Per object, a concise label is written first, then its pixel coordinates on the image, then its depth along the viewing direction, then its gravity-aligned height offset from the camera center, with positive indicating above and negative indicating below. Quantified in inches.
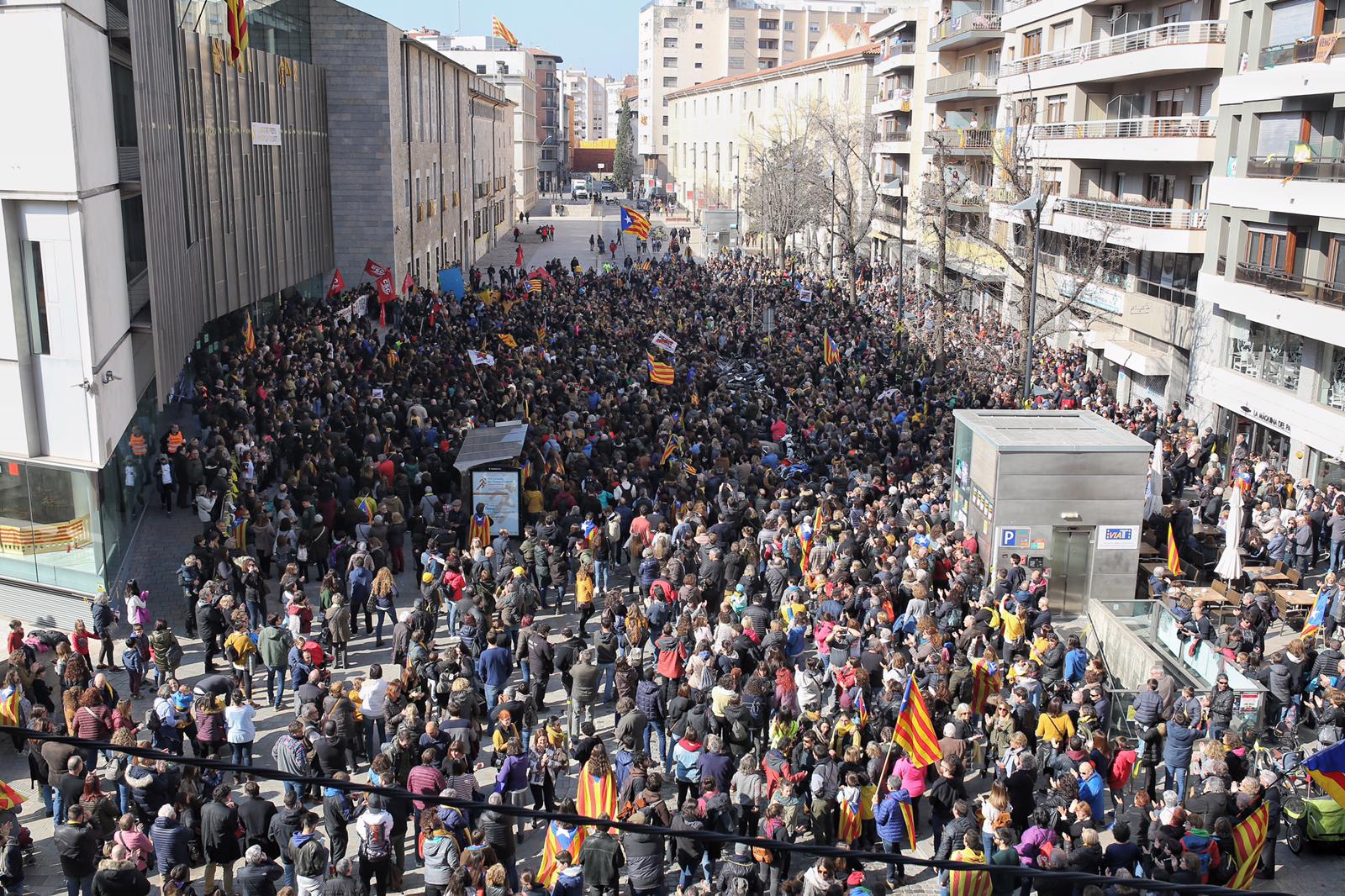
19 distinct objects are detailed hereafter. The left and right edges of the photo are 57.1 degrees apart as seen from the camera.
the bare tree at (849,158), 2492.0 +61.6
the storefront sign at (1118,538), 714.8 -198.9
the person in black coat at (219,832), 392.5 -203.0
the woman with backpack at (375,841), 398.3 -208.1
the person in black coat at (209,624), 571.2 -200.2
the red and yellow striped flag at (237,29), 1035.3 +127.7
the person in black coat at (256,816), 398.6 -200.5
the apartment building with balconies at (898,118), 2391.7 +136.6
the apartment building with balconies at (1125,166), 1269.7 +24.0
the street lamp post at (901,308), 1554.4 -175.0
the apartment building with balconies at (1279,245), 992.2 -50.1
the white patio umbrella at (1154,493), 813.9 -198.9
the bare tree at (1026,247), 1358.3 -73.6
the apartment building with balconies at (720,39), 5329.7 +626.0
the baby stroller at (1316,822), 455.8 -230.8
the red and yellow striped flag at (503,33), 5807.1 +702.6
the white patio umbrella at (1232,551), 693.9 -203.7
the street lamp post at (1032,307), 1024.9 -101.8
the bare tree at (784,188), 2647.6 -8.7
